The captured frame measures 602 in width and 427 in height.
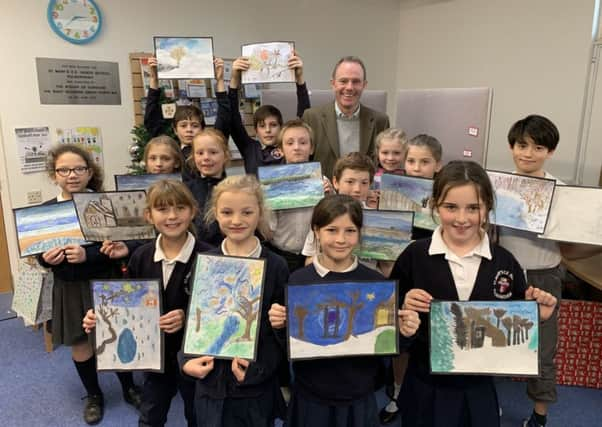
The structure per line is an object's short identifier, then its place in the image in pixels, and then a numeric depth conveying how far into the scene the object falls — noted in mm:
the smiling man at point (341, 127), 2906
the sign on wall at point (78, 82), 3787
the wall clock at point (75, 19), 3719
